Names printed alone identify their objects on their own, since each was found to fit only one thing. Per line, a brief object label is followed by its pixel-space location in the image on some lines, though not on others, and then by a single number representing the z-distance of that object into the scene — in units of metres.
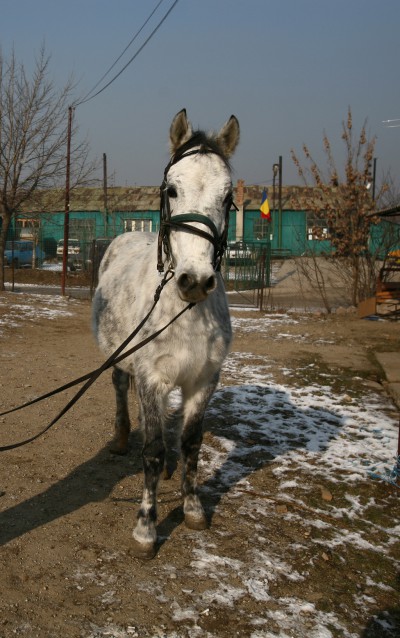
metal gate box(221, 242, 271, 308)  20.40
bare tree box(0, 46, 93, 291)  16.75
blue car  29.64
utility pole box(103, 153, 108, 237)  48.06
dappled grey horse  3.00
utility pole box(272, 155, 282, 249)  38.43
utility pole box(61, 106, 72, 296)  17.78
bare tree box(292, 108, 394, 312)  14.77
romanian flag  26.56
